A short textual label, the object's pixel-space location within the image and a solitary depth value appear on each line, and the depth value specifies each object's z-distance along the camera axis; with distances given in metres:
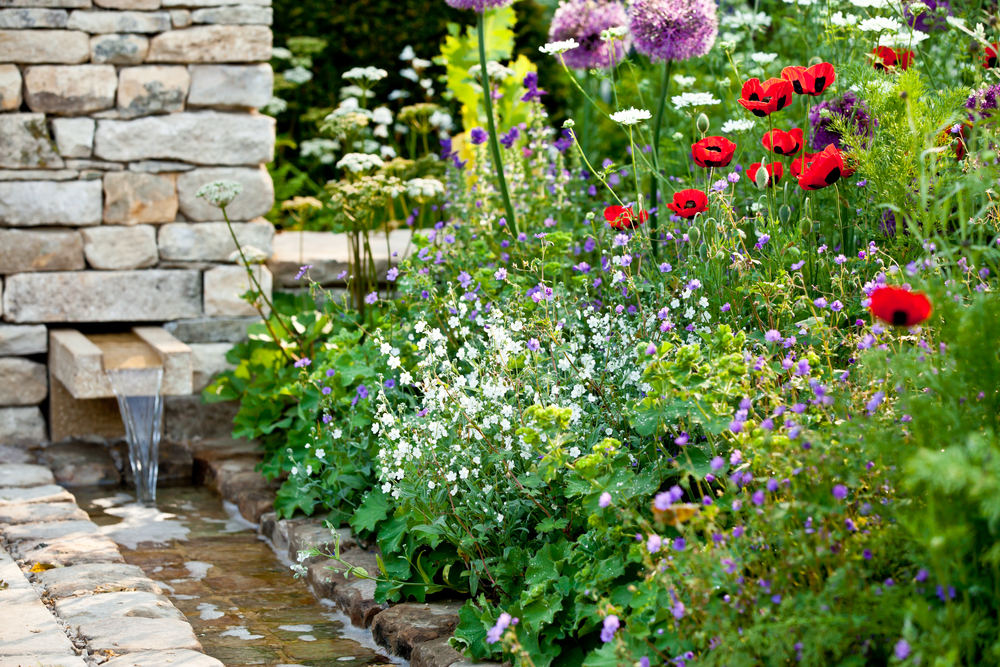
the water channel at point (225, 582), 5.12
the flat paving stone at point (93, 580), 5.30
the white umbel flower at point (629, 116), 5.46
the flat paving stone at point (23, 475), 7.52
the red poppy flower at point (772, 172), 5.27
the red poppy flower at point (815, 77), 5.31
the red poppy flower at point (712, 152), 5.36
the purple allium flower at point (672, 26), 6.46
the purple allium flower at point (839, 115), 5.92
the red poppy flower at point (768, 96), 5.27
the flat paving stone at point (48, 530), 6.16
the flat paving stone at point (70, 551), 5.78
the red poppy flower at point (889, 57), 5.92
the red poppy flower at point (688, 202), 5.25
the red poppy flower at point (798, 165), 5.87
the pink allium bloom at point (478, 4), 6.84
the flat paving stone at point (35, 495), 7.01
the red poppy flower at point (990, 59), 6.00
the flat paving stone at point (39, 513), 6.55
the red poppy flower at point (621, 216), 5.57
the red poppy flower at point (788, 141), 5.39
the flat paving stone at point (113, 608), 4.94
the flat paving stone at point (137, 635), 4.56
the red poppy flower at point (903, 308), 2.90
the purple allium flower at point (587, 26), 7.45
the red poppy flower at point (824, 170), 5.04
